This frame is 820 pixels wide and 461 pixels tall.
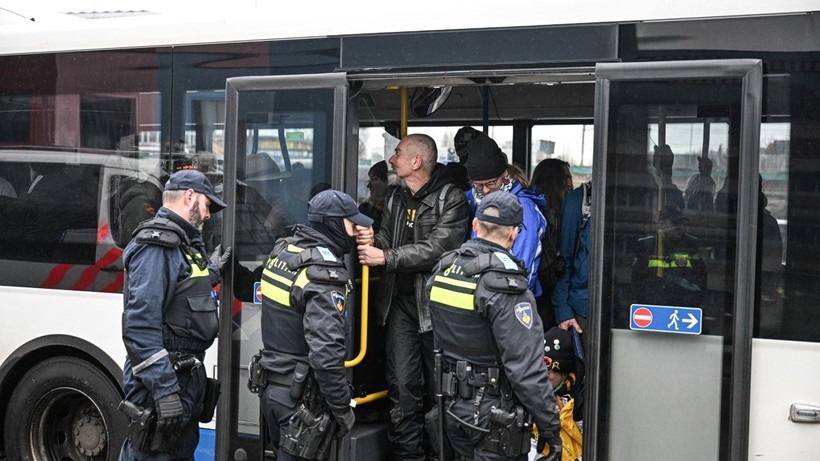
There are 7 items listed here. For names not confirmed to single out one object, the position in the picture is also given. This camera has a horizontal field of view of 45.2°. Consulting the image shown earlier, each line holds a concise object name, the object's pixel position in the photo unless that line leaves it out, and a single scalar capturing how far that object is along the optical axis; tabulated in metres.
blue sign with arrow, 4.50
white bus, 4.41
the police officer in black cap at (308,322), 4.49
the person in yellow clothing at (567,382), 5.32
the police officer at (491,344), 4.22
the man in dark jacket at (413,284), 5.55
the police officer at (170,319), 4.50
